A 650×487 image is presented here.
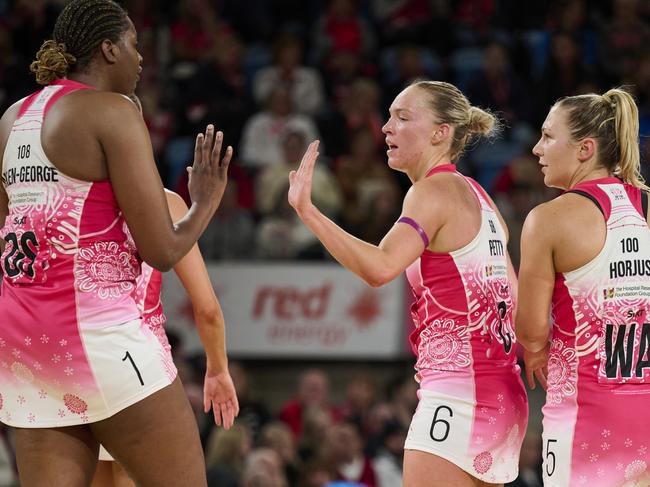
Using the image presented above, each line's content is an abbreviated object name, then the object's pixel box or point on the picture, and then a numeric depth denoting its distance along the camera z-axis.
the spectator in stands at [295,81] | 23.55
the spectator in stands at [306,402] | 18.56
